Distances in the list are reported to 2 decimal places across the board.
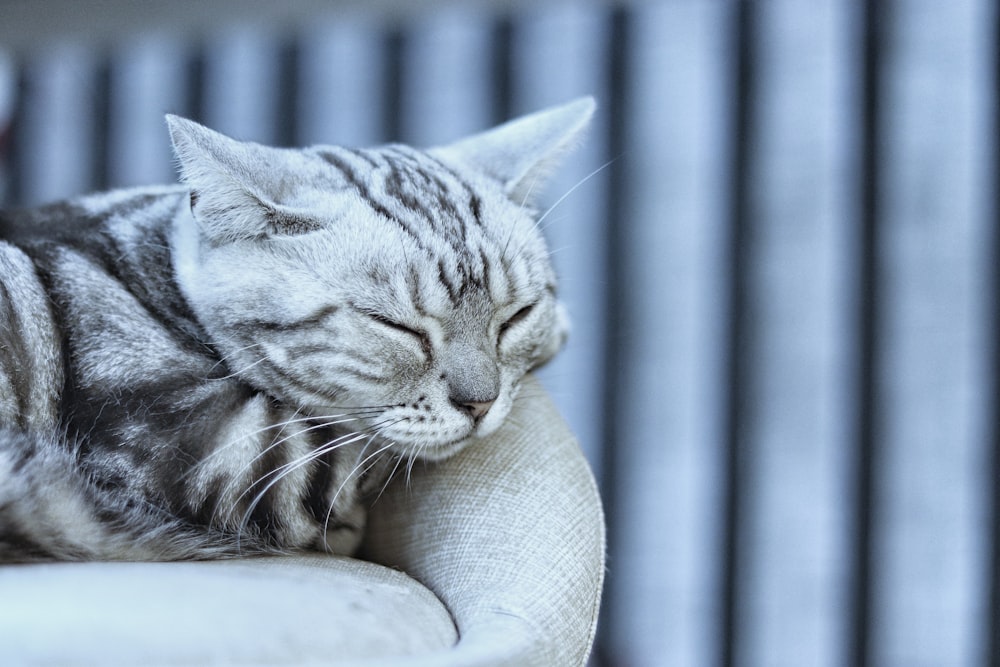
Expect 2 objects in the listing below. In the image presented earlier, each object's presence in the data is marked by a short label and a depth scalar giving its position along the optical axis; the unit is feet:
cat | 2.79
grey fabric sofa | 2.58
